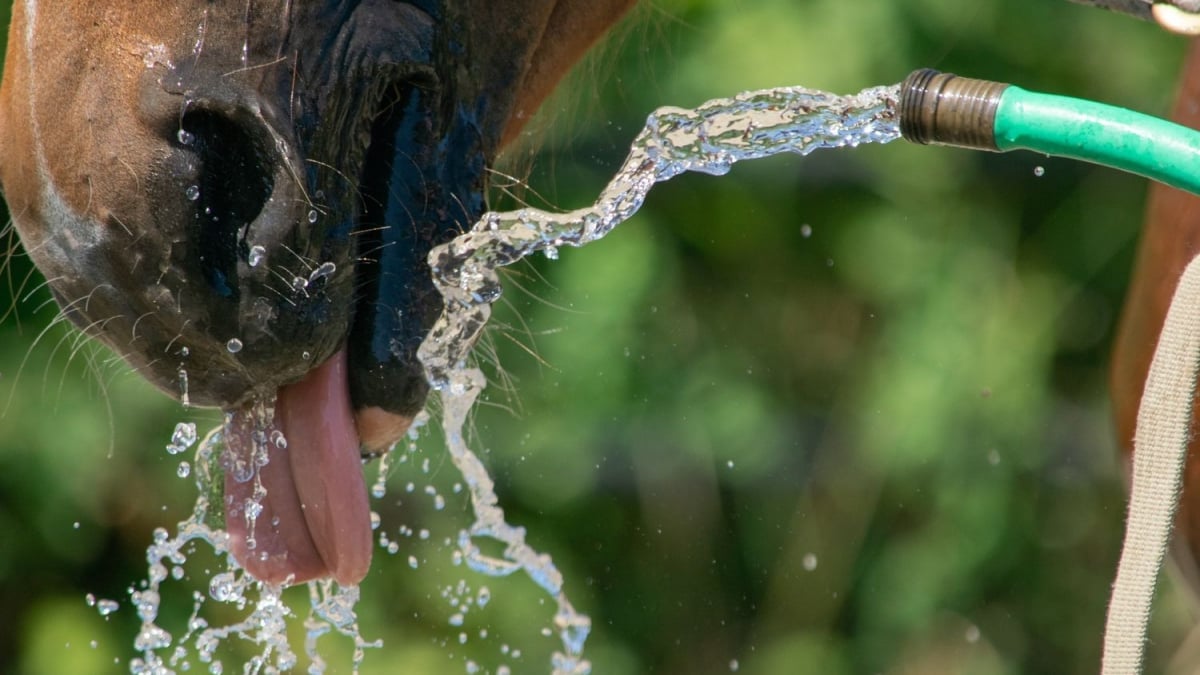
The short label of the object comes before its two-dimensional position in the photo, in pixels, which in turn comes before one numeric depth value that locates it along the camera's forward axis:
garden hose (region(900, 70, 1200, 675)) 2.97
